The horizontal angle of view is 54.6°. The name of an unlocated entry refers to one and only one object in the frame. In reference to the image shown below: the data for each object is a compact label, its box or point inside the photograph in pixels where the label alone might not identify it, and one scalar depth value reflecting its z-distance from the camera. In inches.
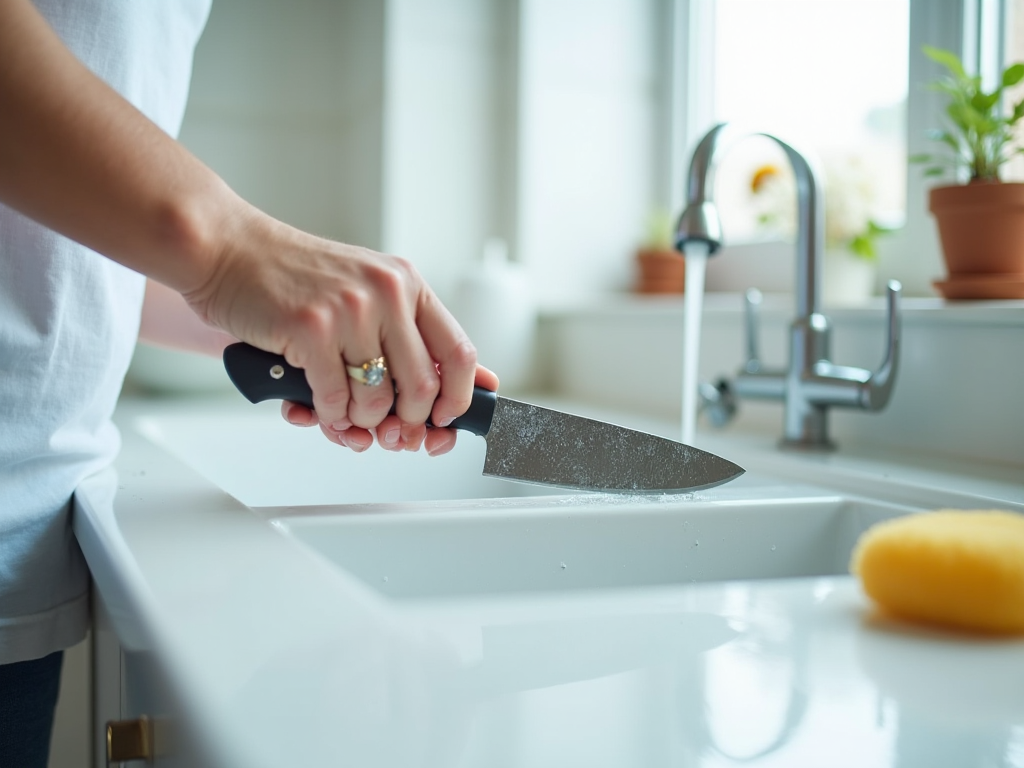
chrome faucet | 37.6
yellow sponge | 16.4
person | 18.5
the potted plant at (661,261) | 69.6
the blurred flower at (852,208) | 50.8
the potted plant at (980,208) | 37.4
